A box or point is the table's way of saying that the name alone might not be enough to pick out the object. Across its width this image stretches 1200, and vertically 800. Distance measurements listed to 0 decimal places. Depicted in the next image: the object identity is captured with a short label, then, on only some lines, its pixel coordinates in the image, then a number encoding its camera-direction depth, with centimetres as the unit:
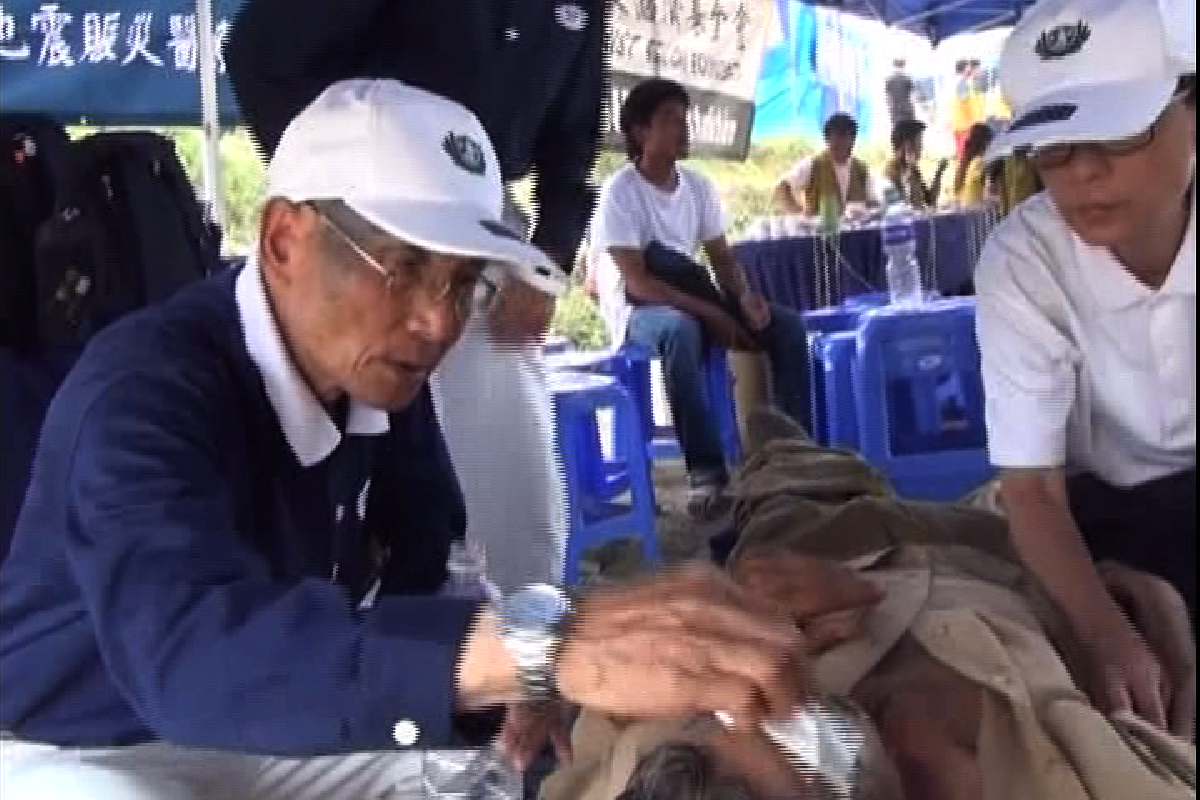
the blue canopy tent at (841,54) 586
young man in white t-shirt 392
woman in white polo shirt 127
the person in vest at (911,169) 587
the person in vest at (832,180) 591
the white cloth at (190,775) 115
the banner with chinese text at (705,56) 360
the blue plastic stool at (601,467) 311
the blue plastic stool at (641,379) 391
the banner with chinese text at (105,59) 257
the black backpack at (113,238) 156
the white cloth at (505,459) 152
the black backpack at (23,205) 154
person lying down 100
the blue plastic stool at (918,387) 322
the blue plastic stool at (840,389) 361
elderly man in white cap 85
